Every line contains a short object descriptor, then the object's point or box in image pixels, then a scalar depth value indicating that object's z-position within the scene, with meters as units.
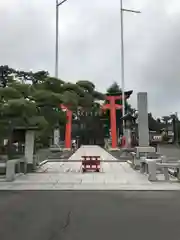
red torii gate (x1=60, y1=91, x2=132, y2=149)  27.54
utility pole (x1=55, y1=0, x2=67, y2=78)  21.12
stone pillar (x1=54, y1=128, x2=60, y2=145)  24.76
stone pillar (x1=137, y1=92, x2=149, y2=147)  11.46
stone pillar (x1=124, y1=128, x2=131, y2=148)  20.53
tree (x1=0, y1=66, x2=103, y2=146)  8.80
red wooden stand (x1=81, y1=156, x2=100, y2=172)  10.01
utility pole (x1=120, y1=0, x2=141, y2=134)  25.49
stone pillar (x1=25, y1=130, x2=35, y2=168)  9.96
